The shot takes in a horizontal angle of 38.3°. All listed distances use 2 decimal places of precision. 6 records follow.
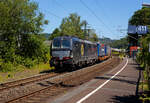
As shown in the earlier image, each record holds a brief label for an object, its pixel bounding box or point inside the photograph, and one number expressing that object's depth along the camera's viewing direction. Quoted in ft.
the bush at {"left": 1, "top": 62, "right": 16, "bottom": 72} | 68.56
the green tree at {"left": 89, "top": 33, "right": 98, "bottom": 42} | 275.78
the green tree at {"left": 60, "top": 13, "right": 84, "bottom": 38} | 215.31
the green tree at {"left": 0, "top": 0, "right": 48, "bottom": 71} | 73.15
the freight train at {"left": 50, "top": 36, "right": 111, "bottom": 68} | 63.98
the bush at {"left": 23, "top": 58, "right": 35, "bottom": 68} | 80.99
